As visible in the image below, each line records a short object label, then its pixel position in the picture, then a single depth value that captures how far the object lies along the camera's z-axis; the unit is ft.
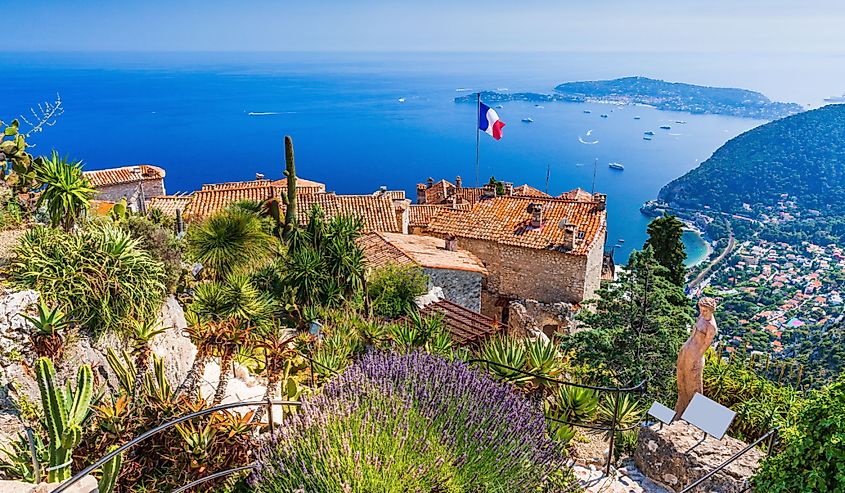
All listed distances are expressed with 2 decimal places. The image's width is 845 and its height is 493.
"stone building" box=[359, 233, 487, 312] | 50.01
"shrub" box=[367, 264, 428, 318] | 35.99
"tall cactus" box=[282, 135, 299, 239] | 46.83
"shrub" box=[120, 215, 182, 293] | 26.22
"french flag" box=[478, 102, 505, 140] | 86.38
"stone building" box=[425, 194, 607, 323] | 65.57
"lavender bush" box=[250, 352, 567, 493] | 11.55
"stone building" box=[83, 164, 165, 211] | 83.61
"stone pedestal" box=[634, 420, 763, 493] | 16.42
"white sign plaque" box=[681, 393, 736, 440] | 16.15
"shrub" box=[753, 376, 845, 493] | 11.68
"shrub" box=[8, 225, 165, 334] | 18.42
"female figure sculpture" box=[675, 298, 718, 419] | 18.11
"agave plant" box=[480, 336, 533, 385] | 21.89
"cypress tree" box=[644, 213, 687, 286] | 66.69
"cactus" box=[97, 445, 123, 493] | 11.59
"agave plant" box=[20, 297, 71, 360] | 17.15
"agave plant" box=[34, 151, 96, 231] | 22.39
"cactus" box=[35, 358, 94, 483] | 13.03
